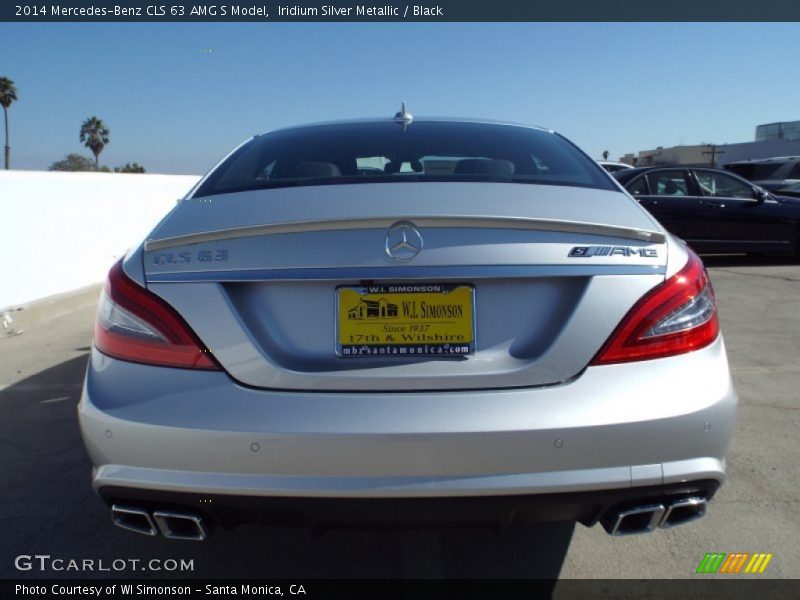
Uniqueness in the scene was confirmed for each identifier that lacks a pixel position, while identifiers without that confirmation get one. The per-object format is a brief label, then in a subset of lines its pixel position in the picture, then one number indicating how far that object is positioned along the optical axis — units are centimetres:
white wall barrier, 650
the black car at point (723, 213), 1004
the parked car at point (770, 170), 1573
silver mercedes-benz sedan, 174
